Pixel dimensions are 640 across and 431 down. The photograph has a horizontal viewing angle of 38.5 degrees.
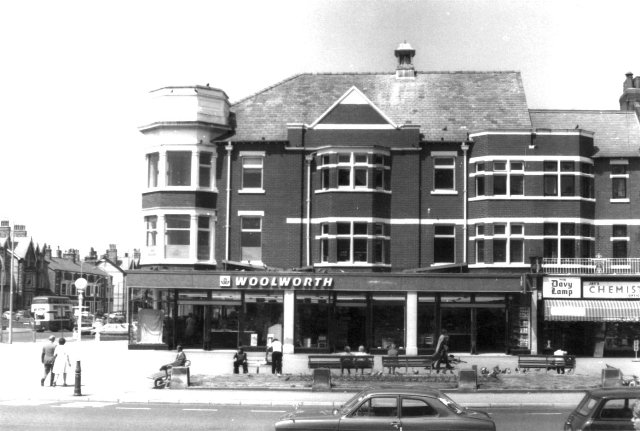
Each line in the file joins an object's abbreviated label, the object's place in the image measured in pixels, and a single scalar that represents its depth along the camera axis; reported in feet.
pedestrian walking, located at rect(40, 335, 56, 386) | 95.35
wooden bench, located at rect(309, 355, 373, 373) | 101.04
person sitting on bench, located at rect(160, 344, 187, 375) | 96.02
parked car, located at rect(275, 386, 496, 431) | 51.19
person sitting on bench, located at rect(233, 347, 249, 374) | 104.88
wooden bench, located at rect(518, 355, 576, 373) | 104.42
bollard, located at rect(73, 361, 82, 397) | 86.12
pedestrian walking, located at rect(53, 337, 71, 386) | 95.76
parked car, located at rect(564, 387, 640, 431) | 48.11
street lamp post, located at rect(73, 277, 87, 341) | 158.92
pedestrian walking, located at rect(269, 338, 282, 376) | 104.47
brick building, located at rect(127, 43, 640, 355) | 139.95
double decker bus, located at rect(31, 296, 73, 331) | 268.21
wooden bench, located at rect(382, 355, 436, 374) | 100.68
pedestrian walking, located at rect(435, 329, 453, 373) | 105.19
